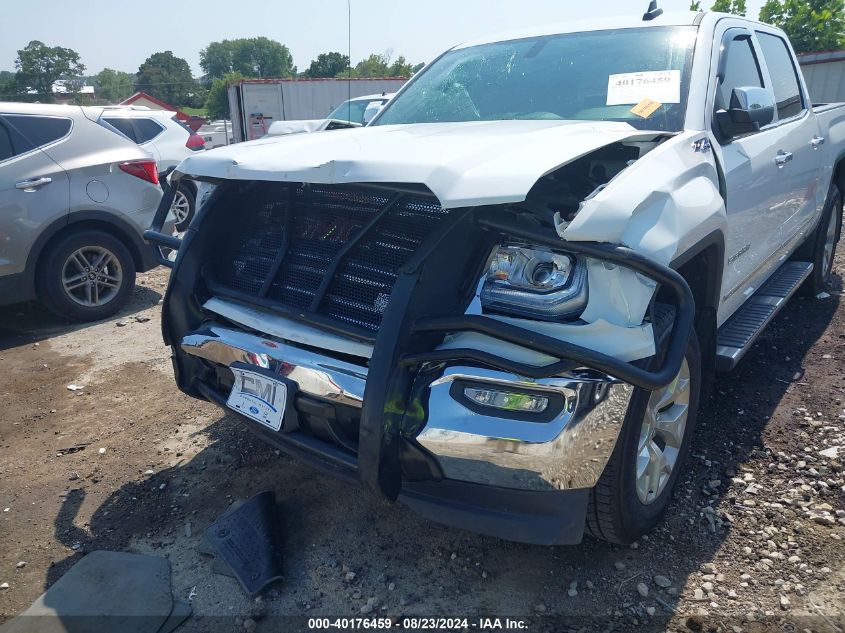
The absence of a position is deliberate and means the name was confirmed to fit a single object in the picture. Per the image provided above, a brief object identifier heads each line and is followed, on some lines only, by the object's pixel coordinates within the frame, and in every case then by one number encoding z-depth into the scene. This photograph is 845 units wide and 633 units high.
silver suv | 5.18
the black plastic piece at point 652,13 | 3.47
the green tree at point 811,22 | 27.80
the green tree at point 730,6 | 27.19
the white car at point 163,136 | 8.41
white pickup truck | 1.96
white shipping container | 21.89
